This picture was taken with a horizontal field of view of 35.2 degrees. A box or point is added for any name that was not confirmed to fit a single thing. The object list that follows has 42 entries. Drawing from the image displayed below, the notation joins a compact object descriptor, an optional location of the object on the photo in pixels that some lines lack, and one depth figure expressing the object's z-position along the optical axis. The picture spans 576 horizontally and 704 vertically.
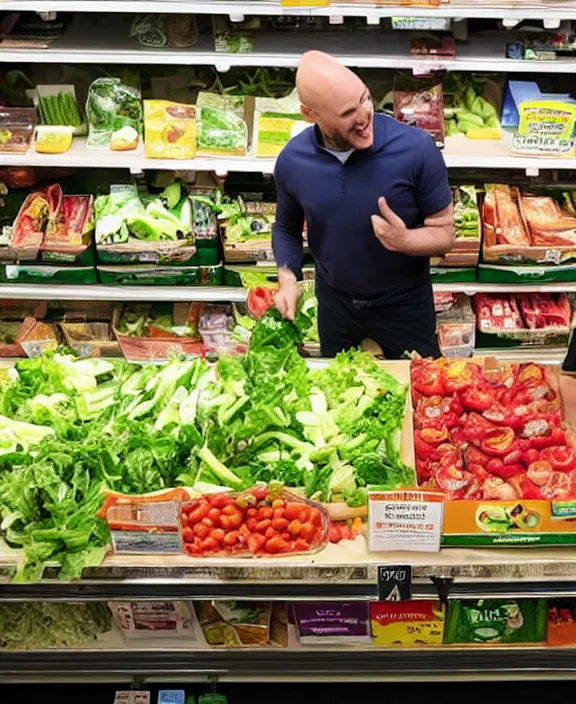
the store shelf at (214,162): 3.99
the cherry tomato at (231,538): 2.20
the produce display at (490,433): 2.32
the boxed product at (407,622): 2.51
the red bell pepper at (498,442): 2.42
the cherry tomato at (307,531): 2.21
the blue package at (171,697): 2.67
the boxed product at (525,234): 4.12
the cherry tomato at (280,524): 2.20
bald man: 2.90
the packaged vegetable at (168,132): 4.00
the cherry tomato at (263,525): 2.21
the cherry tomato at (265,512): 2.21
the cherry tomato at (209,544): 2.19
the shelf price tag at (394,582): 2.19
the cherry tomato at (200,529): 2.19
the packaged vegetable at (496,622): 2.52
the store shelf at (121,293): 4.32
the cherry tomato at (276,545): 2.20
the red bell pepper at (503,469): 2.38
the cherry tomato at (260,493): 2.19
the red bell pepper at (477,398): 2.59
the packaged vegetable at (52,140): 4.02
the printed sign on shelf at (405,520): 2.08
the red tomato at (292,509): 2.21
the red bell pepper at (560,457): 2.35
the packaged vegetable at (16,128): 4.05
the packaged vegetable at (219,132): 4.01
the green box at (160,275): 4.23
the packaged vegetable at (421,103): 4.05
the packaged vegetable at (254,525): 2.19
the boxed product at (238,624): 2.57
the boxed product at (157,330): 4.48
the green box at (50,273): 4.23
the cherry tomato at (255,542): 2.20
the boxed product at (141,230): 4.11
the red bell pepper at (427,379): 2.69
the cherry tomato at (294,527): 2.21
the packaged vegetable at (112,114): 4.07
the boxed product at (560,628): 2.56
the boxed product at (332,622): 2.52
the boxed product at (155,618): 2.56
